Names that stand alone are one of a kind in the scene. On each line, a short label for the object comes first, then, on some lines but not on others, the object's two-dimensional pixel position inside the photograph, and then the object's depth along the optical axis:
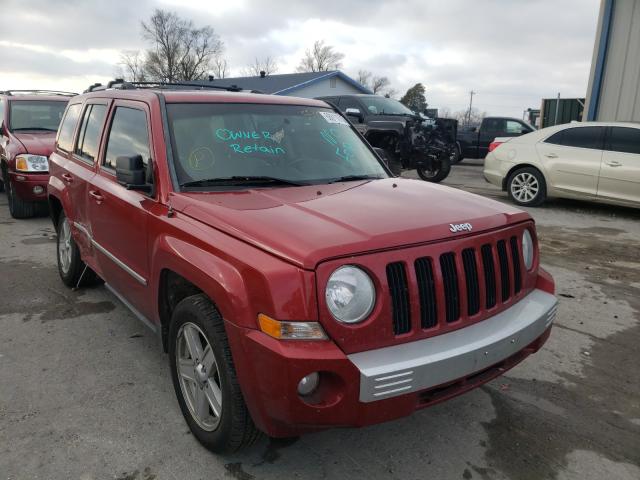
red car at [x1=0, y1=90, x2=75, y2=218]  7.59
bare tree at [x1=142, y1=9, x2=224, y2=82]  66.75
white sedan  8.37
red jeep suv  2.04
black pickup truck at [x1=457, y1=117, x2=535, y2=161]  17.25
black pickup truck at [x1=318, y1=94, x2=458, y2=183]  11.52
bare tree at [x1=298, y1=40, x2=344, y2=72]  74.31
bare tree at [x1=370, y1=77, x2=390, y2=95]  81.38
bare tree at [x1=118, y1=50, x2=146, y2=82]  68.61
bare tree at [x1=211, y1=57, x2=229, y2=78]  71.62
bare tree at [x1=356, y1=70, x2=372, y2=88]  81.59
